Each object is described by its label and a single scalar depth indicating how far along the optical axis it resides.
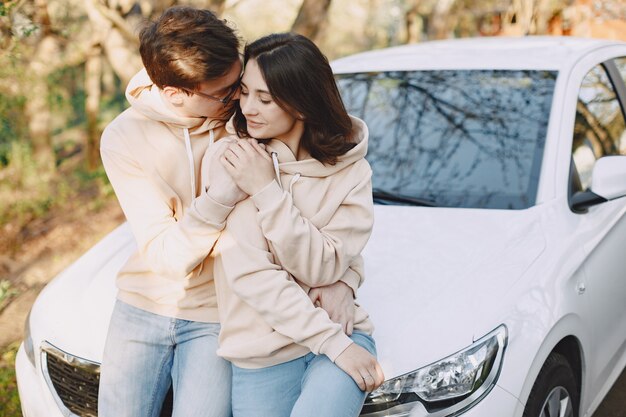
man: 2.00
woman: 1.91
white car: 2.22
